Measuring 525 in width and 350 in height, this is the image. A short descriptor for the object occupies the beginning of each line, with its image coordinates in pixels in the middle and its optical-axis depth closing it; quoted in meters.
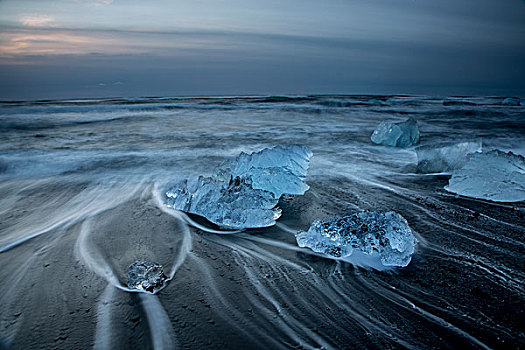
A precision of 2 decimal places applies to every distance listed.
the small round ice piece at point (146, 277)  1.60
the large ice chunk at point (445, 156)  3.91
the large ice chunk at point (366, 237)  1.83
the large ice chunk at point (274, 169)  2.98
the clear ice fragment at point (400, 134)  6.23
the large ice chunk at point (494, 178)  2.89
